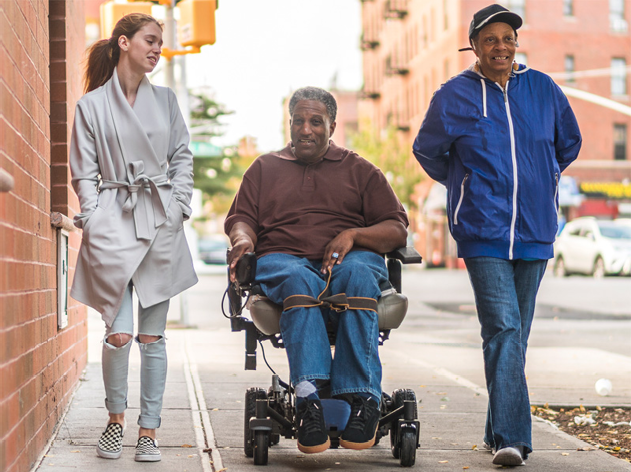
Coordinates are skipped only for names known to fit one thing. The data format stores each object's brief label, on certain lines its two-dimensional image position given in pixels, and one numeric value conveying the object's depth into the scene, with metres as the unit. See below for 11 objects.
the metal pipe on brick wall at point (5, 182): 2.96
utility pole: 11.95
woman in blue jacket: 4.71
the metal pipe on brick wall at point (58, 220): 5.28
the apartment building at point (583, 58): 45.09
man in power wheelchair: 4.30
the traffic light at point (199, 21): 11.08
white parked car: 26.64
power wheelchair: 4.45
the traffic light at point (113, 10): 10.81
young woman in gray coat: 4.44
